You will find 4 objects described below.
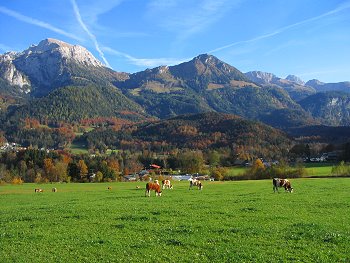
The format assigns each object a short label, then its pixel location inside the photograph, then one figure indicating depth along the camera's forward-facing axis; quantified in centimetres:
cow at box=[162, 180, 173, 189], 6344
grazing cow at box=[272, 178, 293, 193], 4472
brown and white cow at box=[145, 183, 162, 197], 4528
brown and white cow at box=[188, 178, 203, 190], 5724
